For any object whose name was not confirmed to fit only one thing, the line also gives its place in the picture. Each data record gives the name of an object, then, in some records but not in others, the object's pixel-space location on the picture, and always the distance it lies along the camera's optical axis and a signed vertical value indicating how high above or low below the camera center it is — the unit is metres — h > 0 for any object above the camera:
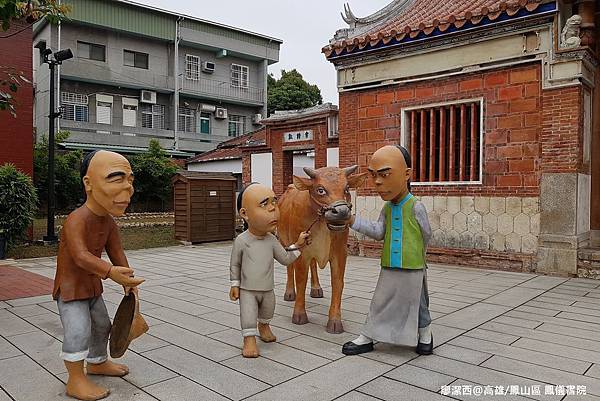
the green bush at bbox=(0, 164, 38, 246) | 9.62 -0.18
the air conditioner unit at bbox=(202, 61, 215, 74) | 26.62 +7.22
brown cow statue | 4.09 -0.26
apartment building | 22.67 +6.15
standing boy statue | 3.97 -0.55
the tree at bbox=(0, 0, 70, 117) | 4.63 +2.04
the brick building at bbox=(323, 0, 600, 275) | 7.77 +1.33
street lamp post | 11.03 +1.14
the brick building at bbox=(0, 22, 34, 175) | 11.76 +1.93
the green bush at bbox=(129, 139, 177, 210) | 21.31 +0.83
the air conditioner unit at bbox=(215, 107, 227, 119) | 27.37 +4.76
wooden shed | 12.10 -0.30
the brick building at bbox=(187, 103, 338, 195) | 11.90 +1.40
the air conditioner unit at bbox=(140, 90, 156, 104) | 24.67 +5.12
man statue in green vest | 3.96 -0.64
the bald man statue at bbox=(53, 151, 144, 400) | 3.12 -0.46
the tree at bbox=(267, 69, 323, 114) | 31.41 +6.80
